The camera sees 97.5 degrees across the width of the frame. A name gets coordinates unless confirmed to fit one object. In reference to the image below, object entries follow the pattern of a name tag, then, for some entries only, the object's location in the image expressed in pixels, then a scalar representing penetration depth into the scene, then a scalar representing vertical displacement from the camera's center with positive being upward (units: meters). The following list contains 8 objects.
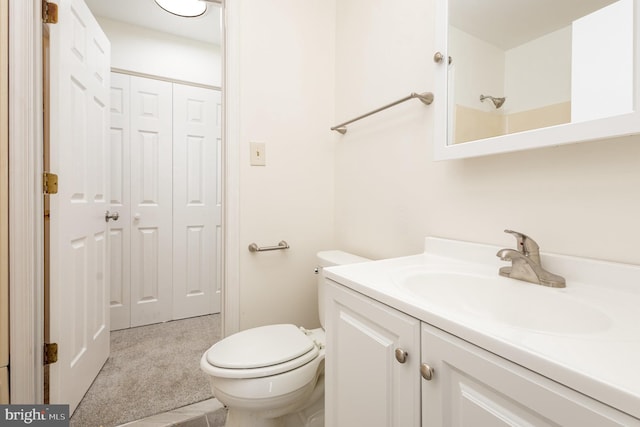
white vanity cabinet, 0.35 -0.29
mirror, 0.59 +0.35
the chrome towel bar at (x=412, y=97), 1.01 +0.41
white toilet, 0.90 -0.56
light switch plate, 1.39 +0.26
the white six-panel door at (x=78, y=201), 1.15 +0.02
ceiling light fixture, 1.74 +1.27
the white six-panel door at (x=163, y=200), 2.10 +0.05
